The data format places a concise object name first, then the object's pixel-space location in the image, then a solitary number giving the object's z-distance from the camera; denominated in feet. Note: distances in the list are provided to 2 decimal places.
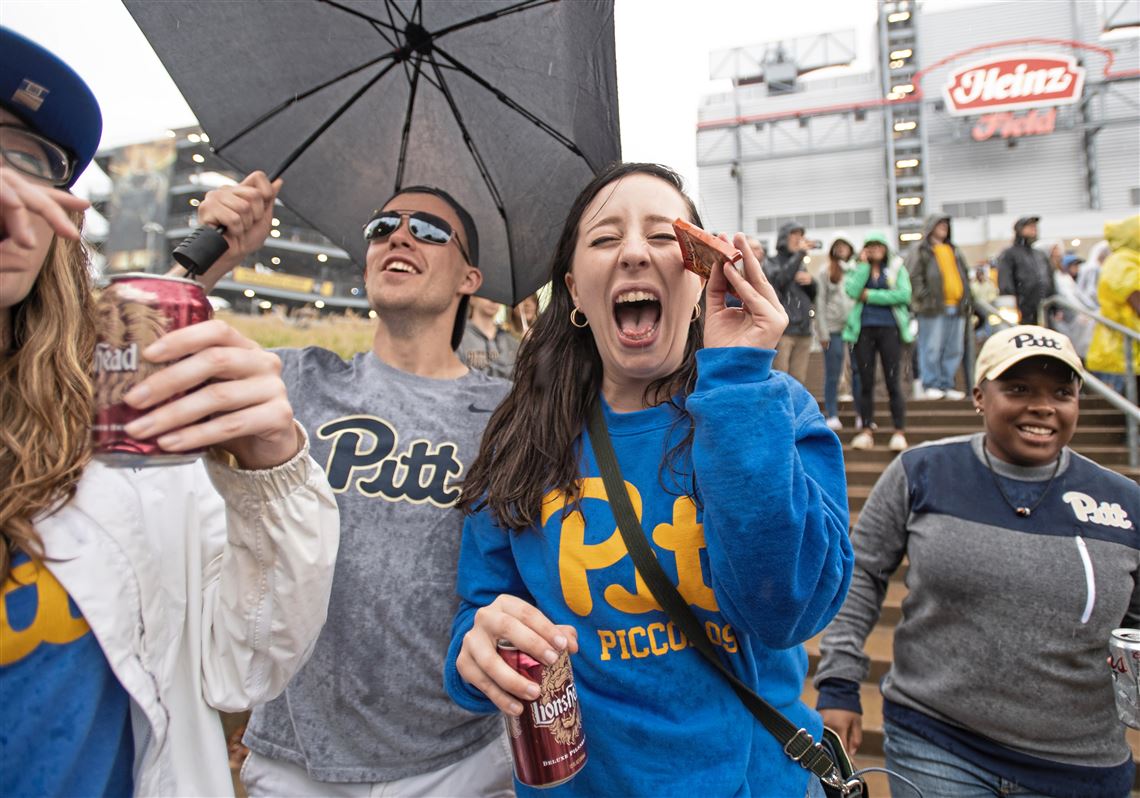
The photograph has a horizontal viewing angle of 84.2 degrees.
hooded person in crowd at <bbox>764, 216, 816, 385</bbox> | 22.41
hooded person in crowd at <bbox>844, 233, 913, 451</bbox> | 21.43
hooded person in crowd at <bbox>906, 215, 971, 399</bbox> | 24.53
